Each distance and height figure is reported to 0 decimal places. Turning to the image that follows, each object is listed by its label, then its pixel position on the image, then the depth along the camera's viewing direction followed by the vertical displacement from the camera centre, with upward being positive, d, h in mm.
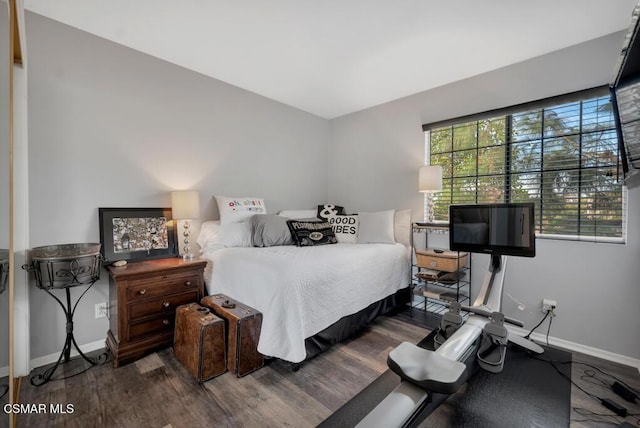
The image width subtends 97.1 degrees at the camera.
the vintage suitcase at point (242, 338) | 1853 -856
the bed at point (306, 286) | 1857 -590
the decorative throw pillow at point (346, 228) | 3326 -212
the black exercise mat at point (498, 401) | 1414 -1045
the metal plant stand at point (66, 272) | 1742 -401
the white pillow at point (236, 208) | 2900 +16
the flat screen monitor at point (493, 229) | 1938 -130
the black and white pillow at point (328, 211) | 3775 -10
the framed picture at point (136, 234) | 2314 -215
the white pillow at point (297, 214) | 3427 -49
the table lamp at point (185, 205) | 2500 +38
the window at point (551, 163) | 2260 +448
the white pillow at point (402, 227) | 3209 -186
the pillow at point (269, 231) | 2846 -220
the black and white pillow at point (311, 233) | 2979 -247
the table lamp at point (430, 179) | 2927 +339
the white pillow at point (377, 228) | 3169 -201
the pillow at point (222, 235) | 2723 -254
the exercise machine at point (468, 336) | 1120 -686
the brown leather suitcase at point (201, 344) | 1814 -895
